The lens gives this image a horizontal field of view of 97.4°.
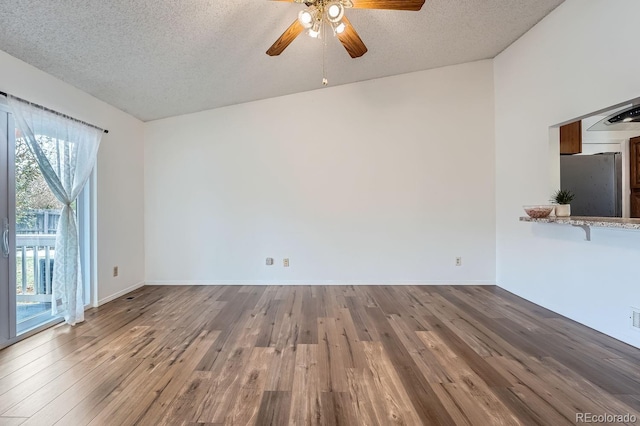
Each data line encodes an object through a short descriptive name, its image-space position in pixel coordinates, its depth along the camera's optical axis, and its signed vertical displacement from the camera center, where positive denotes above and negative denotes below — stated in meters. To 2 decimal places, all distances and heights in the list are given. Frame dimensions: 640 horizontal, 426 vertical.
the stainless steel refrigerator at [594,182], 3.23 +0.34
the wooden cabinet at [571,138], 3.14 +0.83
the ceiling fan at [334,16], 1.95 +1.46
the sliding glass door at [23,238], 2.41 -0.21
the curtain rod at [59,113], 2.44 +1.01
